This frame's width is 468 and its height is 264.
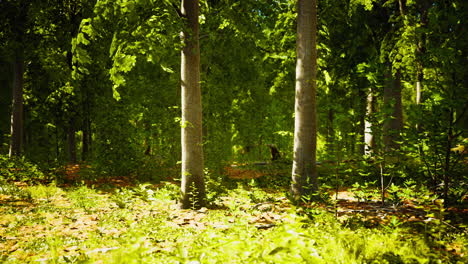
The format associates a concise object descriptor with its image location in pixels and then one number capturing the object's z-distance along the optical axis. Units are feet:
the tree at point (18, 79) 39.42
